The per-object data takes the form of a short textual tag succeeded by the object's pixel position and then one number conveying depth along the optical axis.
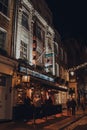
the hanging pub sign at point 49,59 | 12.37
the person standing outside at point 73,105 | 12.89
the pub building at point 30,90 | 9.47
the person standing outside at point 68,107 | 13.14
